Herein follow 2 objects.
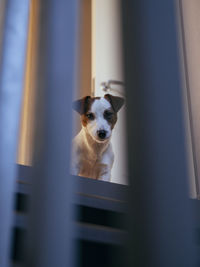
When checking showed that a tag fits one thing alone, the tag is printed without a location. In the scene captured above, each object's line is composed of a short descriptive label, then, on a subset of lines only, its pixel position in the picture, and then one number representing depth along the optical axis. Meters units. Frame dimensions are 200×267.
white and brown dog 2.23
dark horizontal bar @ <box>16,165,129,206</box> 1.50
